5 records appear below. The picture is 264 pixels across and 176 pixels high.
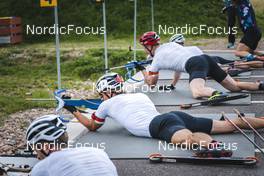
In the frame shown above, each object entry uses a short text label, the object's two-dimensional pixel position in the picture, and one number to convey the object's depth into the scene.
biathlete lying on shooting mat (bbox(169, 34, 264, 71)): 23.02
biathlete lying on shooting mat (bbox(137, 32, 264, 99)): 17.42
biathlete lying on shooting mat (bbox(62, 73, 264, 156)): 12.16
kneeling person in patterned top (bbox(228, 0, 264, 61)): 23.22
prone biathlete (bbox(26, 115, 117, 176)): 7.59
